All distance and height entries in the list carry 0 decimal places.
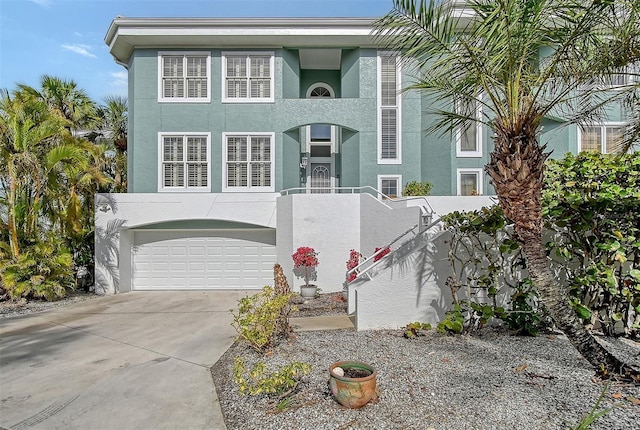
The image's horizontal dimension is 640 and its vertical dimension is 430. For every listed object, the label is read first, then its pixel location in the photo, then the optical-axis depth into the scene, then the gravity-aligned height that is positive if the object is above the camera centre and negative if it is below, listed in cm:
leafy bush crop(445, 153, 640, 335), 568 -64
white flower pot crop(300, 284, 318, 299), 1144 -249
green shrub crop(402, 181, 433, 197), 1271 +94
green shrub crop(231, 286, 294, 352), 576 -173
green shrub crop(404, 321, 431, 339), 639 -213
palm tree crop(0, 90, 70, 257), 1045 +178
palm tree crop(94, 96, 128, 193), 1623 +381
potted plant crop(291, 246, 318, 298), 1152 -170
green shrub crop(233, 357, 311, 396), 414 -196
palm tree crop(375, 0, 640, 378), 440 +208
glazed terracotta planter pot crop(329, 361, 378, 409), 395 -197
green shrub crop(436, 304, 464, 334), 632 -193
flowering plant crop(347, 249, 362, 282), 1164 -147
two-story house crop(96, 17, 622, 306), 1325 +315
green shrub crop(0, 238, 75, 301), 1046 -175
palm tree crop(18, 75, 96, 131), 1400 +462
